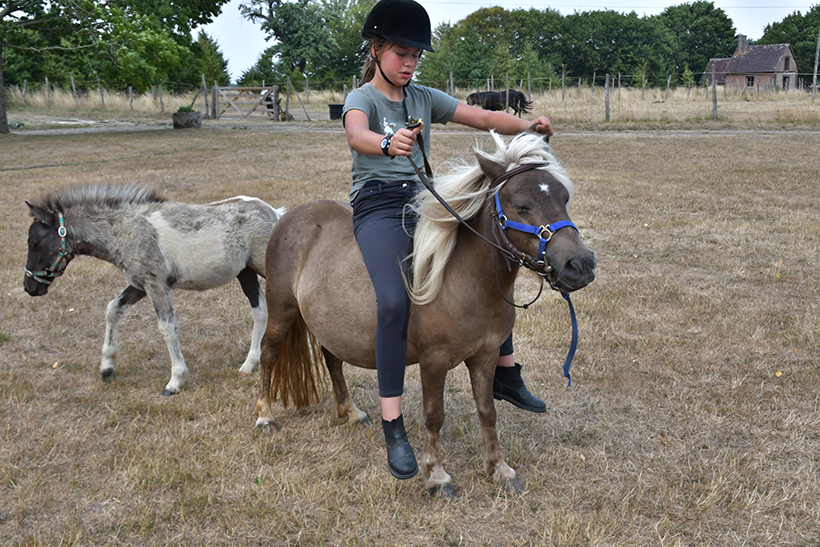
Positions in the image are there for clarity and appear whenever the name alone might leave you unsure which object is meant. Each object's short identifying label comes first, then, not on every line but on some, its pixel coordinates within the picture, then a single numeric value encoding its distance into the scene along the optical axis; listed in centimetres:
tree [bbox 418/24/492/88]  5197
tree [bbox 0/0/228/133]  2288
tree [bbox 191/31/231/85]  4338
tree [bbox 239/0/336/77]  6100
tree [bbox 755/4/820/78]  7300
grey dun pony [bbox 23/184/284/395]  505
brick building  6812
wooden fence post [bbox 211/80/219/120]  3388
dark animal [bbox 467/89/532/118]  2898
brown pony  289
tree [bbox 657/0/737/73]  8138
